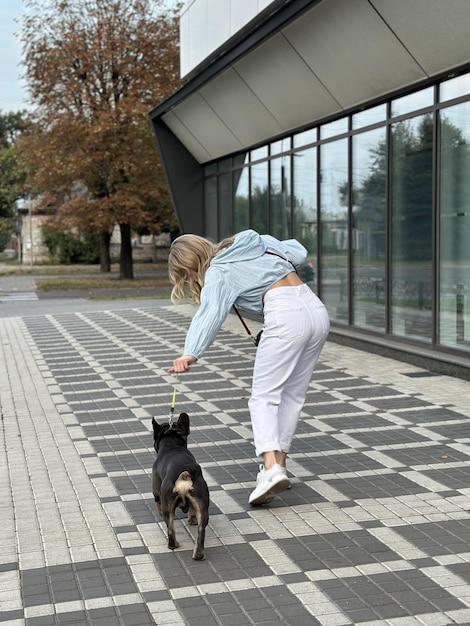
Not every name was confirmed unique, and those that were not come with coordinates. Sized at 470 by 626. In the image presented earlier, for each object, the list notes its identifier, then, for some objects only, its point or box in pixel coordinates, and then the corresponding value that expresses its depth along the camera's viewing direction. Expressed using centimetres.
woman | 548
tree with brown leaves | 3366
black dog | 469
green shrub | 5566
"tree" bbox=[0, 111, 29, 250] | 6844
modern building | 1084
